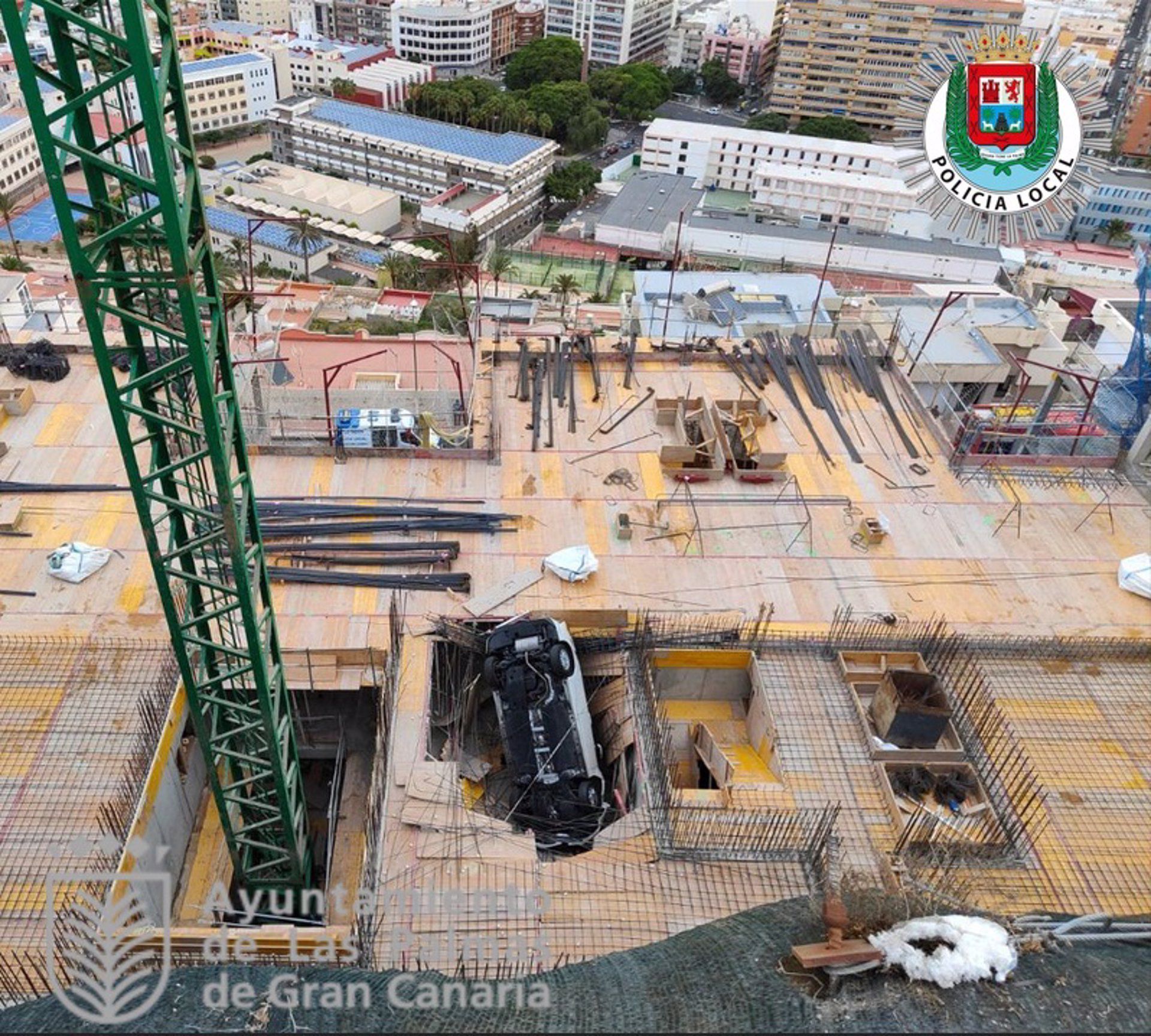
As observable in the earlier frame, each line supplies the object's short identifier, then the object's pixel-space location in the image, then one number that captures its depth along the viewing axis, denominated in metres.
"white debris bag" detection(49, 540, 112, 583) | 19.41
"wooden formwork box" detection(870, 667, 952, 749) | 17.08
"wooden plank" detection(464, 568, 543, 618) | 19.44
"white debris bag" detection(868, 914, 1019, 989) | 10.03
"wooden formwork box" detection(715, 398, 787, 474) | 24.33
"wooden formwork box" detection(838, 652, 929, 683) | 18.53
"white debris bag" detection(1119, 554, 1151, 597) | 20.81
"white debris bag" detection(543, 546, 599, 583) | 20.19
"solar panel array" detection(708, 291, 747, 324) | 39.72
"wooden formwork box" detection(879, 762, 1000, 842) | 15.56
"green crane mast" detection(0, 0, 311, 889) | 8.64
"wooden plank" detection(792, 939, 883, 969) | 10.20
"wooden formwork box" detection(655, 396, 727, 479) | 24.30
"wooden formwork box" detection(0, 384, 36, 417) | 24.03
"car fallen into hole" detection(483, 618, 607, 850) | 16.48
